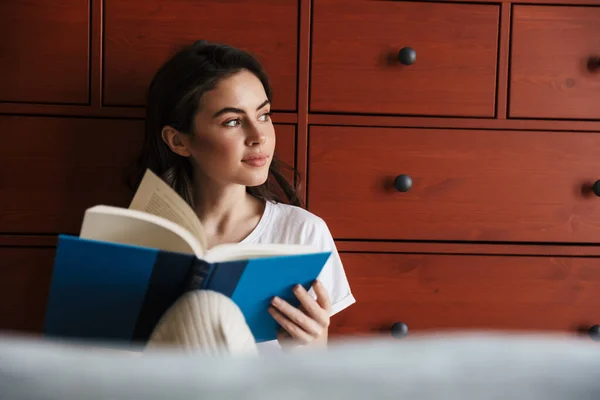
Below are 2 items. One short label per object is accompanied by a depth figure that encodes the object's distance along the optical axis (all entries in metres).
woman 1.08
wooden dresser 1.22
